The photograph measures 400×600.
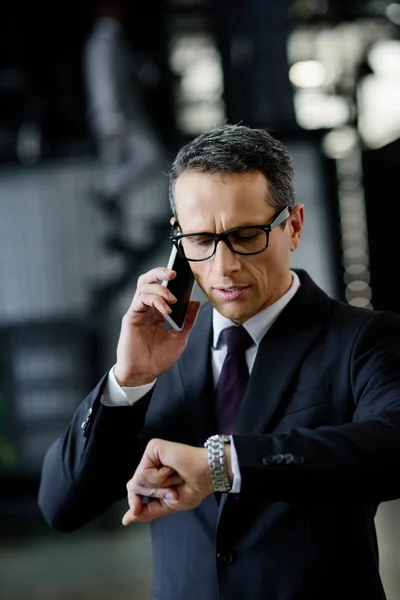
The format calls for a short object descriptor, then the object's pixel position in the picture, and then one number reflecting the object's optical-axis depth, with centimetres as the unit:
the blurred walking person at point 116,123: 1050
